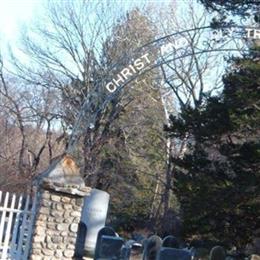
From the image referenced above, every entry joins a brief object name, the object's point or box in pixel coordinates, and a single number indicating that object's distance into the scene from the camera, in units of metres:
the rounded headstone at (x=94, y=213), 19.66
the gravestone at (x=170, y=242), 17.31
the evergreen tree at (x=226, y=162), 17.25
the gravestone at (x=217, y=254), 15.49
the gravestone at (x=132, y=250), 16.92
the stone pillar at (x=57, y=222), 11.20
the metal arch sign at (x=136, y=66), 15.15
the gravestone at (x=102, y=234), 16.92
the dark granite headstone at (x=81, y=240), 19.02
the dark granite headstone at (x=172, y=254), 15.56
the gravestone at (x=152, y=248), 16.44
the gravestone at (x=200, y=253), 16.56
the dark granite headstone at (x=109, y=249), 16.69
